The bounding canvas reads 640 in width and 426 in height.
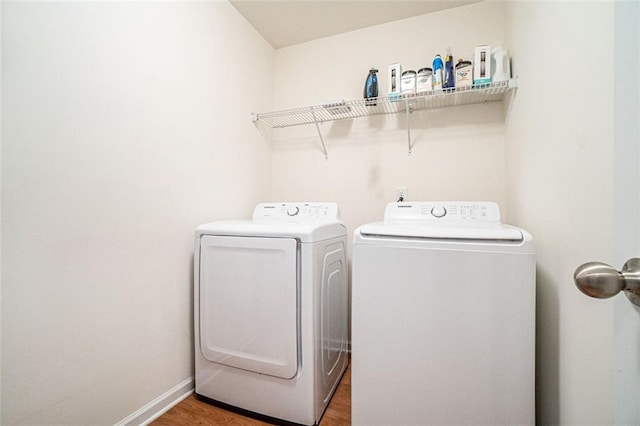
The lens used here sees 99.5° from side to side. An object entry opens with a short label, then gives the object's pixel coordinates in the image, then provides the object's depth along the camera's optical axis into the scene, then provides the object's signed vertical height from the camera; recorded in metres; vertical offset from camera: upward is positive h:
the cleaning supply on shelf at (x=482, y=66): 1.52 +0.81
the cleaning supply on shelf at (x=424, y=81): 1.65 +0.79
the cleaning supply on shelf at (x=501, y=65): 1.50 +0.80
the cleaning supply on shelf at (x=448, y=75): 1.62 +0.81
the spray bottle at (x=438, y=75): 1.63 +0.82
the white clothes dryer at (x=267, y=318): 1.25 -0.52
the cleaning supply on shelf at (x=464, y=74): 1.57 +0.79
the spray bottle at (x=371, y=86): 1.86 +0.85
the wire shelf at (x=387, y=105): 1.58 +0.71
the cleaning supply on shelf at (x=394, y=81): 1.71 +0.83
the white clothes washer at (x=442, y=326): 0.93 -0.43
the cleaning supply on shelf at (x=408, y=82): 1.68 +0.80
